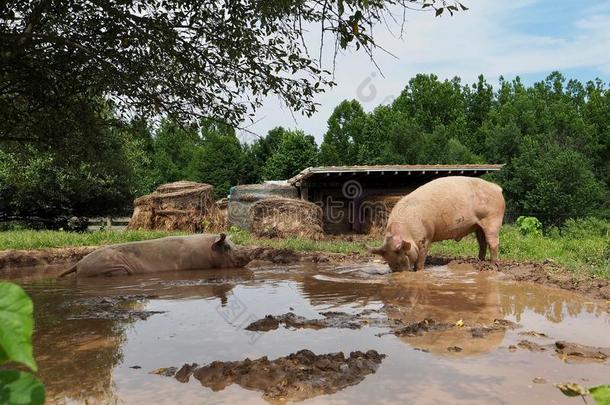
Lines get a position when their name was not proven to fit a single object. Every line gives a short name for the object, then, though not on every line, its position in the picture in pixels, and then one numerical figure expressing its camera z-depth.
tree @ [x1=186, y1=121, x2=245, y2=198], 38.09
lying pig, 9.95
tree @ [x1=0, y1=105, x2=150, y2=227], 19.78
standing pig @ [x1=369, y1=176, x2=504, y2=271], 9.41
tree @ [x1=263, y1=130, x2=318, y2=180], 35.19
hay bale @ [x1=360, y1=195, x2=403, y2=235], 17.98
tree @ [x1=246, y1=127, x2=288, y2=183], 39.88
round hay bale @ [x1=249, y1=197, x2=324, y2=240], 16.33
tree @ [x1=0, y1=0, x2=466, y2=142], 6.77
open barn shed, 17.88
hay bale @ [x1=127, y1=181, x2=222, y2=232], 18.03
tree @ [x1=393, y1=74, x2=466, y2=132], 43.75
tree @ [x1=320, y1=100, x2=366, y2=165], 35.97
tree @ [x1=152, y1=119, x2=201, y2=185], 45.59
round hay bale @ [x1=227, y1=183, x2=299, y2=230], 19.25
